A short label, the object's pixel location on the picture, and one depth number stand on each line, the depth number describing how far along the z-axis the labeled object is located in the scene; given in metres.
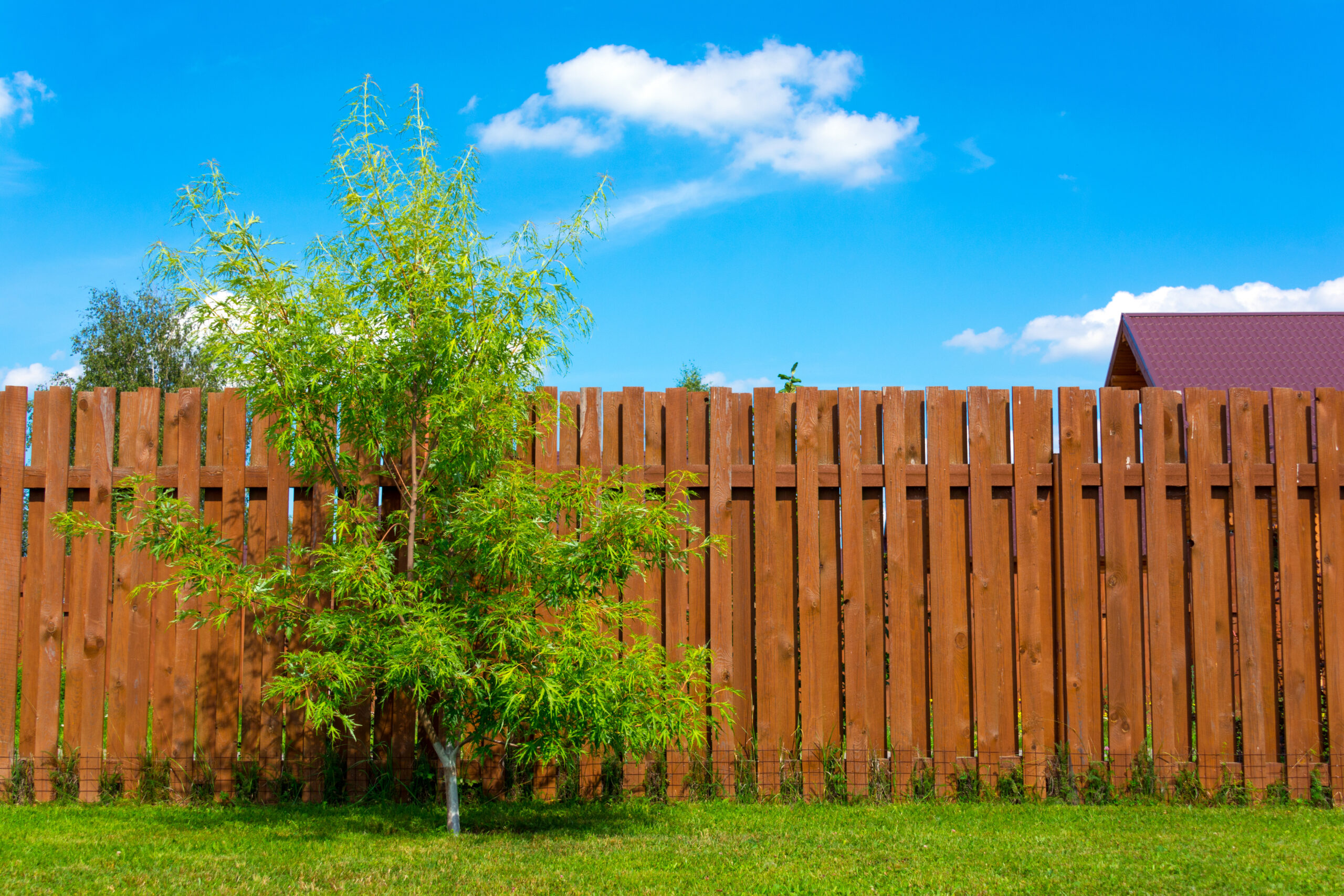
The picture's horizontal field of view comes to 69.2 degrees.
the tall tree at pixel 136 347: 17.84
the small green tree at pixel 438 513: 4.14
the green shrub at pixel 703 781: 5.11
